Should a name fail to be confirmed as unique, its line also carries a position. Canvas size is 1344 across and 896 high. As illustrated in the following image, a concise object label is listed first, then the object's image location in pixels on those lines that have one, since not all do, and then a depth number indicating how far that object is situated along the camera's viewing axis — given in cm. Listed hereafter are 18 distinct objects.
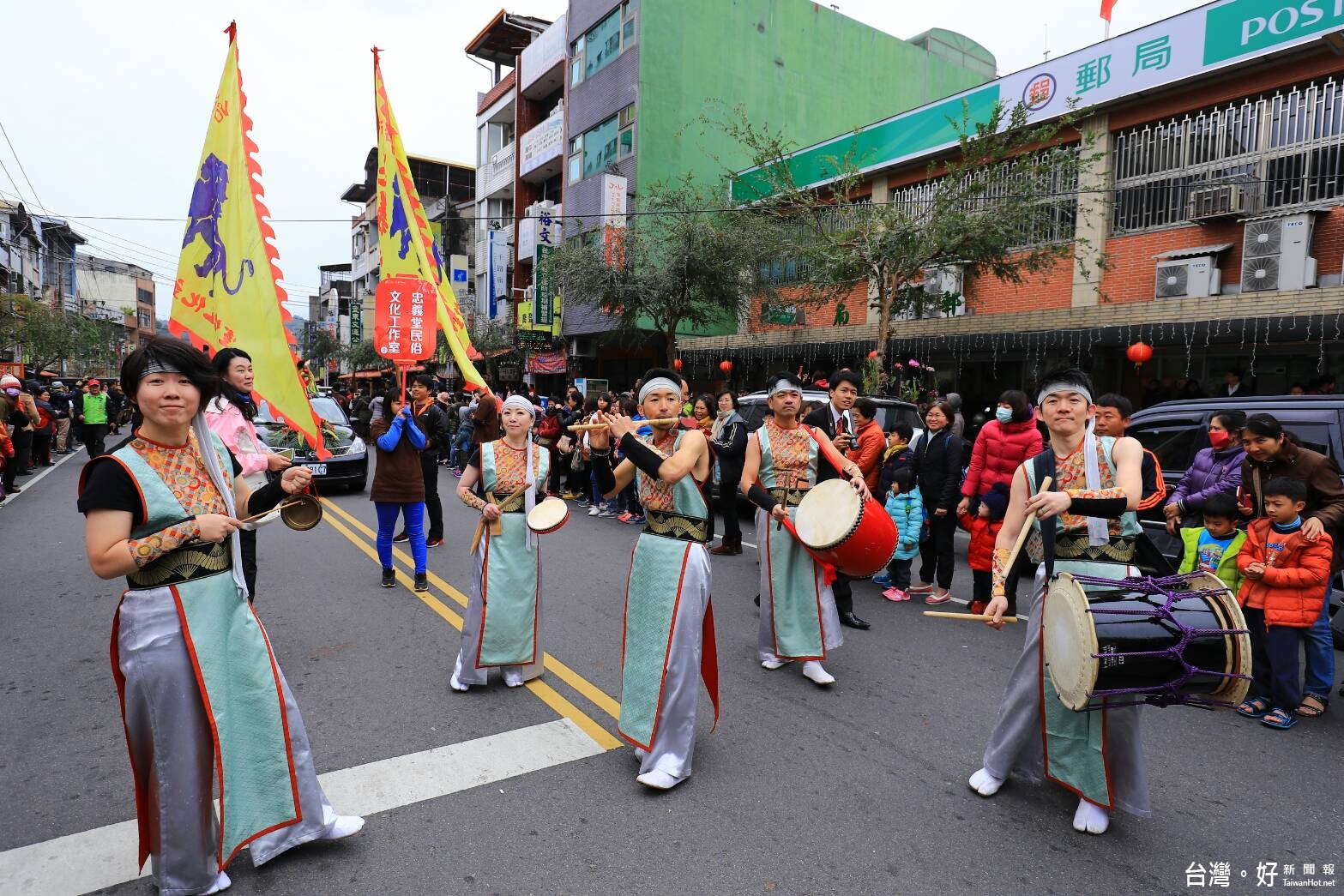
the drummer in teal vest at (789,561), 491
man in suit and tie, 616
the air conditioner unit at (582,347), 2755
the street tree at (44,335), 3247
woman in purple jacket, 531
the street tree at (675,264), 1741
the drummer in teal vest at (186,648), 258
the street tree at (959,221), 1238
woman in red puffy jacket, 636
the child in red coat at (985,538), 631
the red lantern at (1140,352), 1119
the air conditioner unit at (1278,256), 1154
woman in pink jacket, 414
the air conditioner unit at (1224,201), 1223
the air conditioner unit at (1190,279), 1265
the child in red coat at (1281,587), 427
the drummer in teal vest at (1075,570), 315
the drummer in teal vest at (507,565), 462
